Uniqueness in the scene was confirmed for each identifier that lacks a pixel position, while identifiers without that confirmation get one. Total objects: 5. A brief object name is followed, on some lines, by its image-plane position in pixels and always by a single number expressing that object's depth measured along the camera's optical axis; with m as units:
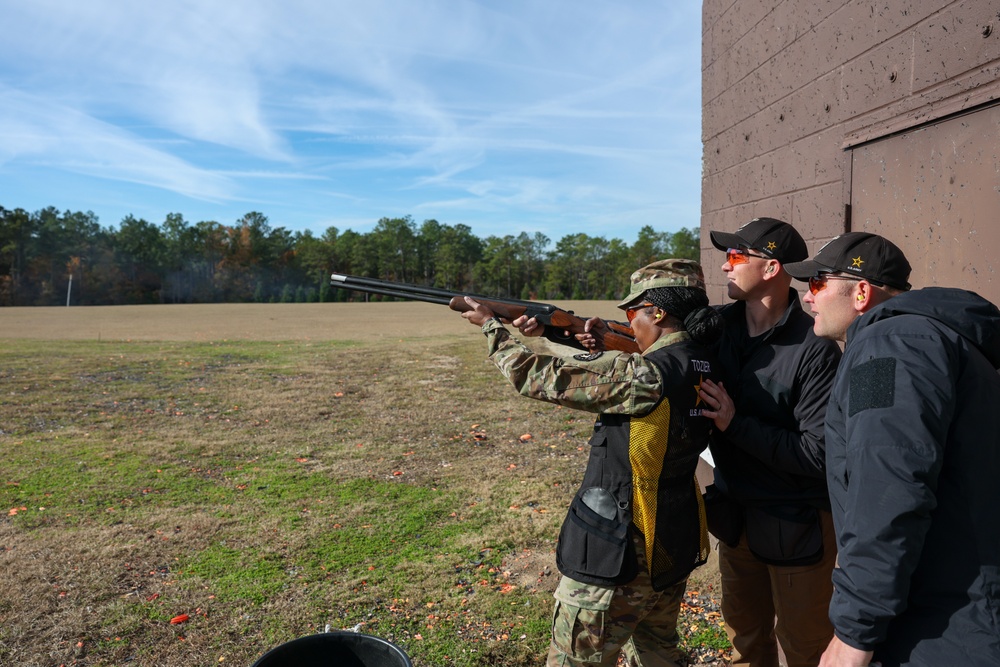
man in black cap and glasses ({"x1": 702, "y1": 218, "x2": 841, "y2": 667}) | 2.71
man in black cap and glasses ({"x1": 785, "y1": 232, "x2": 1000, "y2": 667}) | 1.52
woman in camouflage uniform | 2.46
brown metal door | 2.56
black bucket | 2.45
